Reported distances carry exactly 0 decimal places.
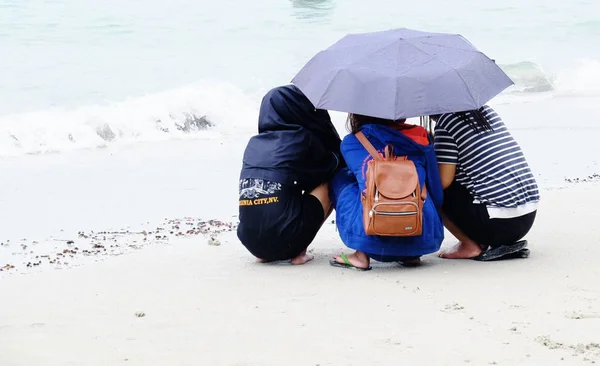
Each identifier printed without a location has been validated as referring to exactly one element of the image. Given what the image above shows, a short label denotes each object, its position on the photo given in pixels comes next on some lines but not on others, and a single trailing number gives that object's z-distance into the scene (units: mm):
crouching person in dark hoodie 9609
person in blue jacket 9070
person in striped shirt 9273
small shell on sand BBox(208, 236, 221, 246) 11180
